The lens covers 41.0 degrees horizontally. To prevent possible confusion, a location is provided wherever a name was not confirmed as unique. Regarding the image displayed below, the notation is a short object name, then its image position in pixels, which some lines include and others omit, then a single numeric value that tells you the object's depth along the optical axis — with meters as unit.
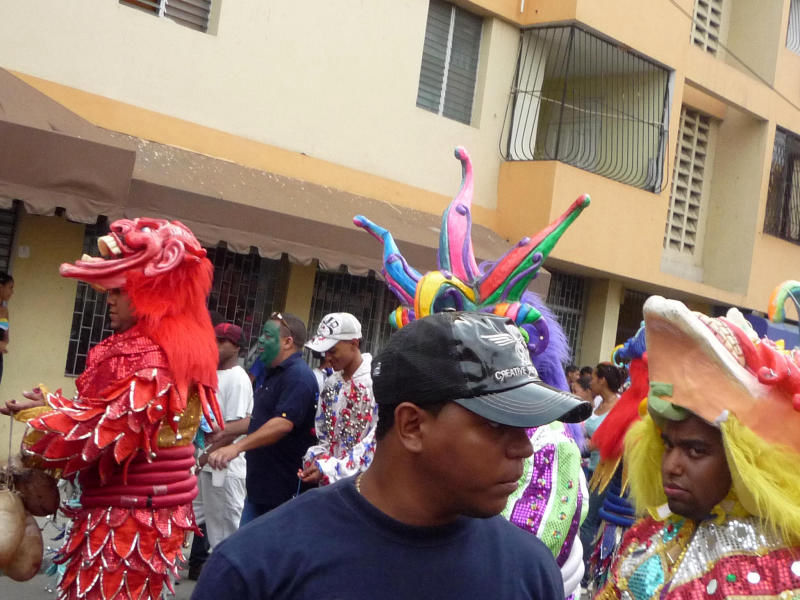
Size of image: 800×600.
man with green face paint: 6.59
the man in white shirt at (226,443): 7.48
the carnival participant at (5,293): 8.76
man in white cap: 5.96
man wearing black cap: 1.93
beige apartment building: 9.77
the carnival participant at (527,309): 3.56
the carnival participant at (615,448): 4.67
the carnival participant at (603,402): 7.70
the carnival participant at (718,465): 3.06
